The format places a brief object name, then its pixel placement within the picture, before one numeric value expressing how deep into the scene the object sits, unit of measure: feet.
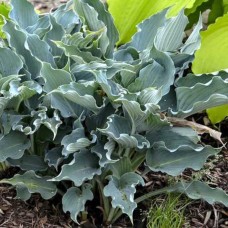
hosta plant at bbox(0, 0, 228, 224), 7.03
